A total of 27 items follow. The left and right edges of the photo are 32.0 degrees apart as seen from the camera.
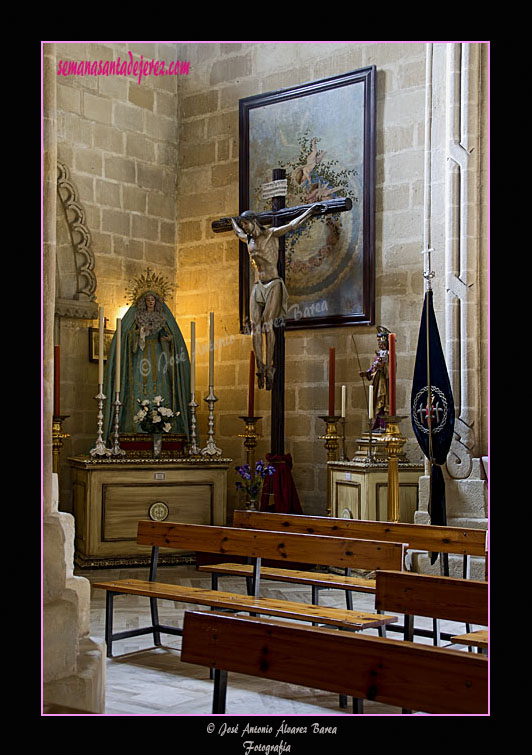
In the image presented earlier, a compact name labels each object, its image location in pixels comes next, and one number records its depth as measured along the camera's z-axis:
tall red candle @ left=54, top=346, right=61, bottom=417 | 7.07
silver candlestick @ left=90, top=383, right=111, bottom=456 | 7.10
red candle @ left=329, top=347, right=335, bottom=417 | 7.14
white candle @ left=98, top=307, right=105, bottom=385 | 7.12
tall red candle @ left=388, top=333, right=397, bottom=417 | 6.06
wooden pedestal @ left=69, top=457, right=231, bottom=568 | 6.99
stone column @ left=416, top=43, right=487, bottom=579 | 6.14
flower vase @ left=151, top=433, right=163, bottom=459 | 7.38
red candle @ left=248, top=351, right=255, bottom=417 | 7.41
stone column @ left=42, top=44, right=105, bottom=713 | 2.95
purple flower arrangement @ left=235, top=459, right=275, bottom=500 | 7.14
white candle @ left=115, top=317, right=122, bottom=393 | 7.46
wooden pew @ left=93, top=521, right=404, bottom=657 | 3.90
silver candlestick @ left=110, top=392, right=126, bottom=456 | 7.23
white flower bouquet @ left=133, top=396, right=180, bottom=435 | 7.38
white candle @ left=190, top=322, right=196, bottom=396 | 7.73
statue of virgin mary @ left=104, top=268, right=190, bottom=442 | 7.72
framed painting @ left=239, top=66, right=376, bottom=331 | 7.69
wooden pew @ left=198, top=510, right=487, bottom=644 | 4.22
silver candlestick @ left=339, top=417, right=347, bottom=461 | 7.62
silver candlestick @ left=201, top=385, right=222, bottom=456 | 7.60
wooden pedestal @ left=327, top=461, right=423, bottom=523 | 6.52
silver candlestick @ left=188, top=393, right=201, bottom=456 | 7.62
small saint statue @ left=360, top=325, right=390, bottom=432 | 6.95
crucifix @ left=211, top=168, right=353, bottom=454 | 7.38
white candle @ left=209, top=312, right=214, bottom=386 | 7.70
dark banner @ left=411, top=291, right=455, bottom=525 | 5.97
